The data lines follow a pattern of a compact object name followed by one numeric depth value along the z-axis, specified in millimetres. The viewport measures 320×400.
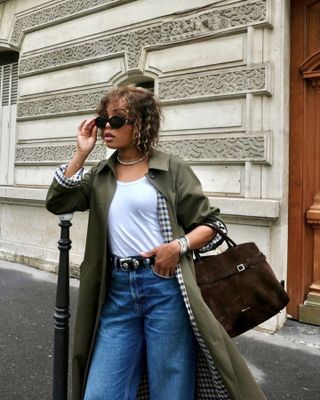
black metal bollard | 2238
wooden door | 4426
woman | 1808
